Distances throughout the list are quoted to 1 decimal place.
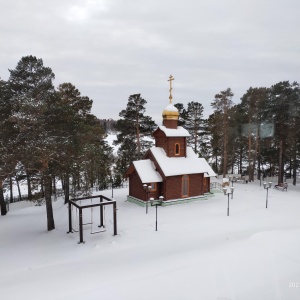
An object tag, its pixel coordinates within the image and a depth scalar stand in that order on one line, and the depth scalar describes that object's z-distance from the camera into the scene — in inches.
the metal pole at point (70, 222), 574.6
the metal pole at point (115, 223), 545.3
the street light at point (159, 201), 803.6
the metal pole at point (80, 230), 502.0
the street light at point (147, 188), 754.1
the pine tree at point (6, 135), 487.2
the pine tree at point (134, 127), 1128.2
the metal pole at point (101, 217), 577.7
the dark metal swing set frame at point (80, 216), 506.0
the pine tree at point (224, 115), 1170.0
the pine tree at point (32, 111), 484.7
